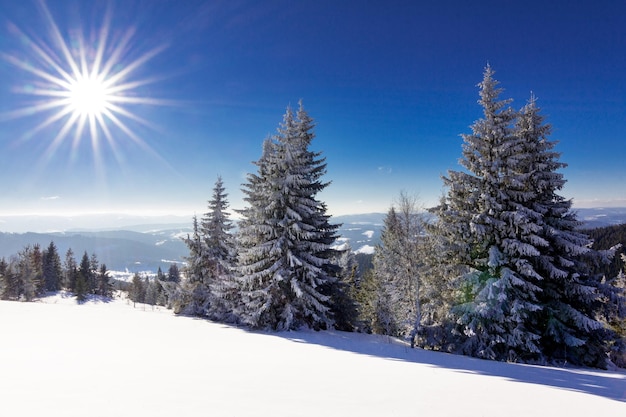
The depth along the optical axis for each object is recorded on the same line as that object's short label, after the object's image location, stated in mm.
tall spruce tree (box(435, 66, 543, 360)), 13570
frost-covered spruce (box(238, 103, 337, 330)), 17078
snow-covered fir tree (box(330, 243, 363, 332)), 19484
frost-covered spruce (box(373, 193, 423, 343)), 16641
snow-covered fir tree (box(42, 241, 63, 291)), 63250
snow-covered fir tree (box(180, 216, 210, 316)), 22688
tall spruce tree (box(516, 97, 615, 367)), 13805
